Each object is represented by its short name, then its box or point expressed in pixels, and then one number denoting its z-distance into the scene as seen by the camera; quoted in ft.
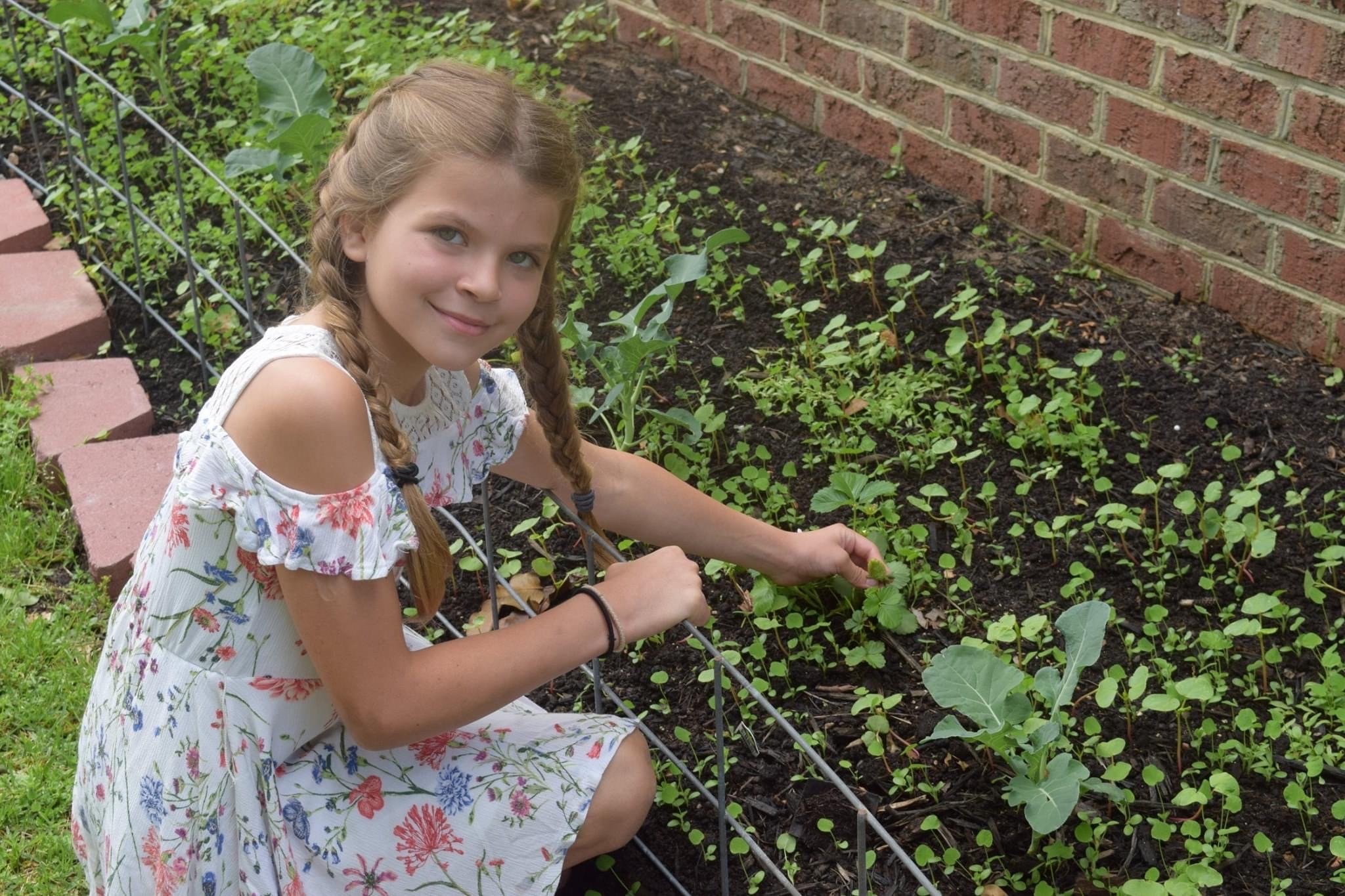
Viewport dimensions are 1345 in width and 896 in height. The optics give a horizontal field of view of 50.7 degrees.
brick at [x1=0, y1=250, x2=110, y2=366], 12.23
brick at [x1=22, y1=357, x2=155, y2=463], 11.24
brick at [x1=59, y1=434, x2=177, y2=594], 10.11
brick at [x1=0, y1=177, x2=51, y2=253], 13.66
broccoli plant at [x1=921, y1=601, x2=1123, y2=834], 7.14
